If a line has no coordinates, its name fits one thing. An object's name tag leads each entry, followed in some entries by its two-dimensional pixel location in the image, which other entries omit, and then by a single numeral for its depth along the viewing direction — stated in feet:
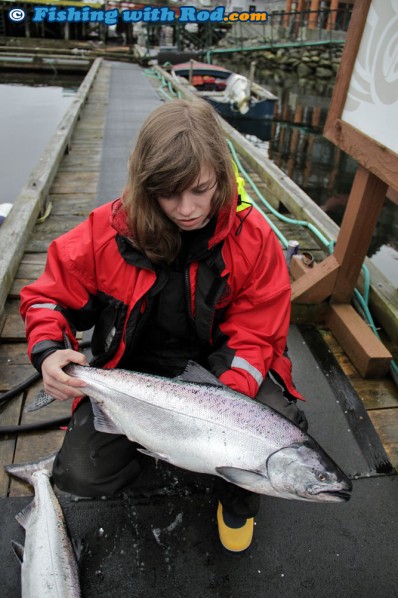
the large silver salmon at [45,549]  6.21
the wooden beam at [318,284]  11.64
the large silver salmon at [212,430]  5.57
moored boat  56.95
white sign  8.43
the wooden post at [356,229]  10.04
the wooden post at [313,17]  112.57
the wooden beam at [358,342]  10.39
